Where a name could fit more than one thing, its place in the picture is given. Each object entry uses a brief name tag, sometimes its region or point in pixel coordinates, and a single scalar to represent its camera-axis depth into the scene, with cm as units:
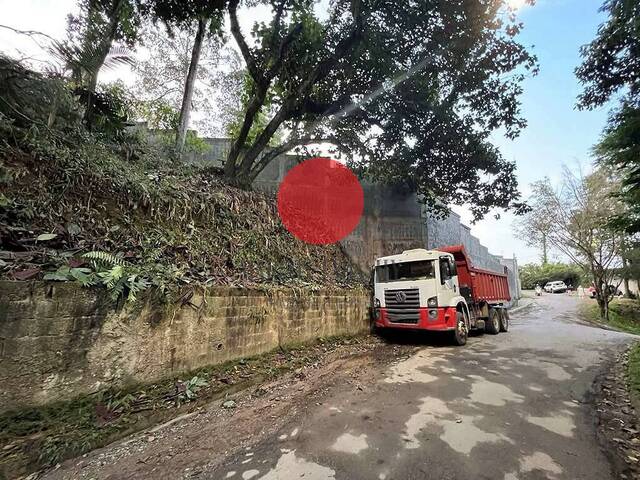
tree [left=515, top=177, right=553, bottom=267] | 1848
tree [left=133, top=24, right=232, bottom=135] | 1313
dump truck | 754
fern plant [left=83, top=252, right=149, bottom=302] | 347
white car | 3741
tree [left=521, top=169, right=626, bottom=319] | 1623
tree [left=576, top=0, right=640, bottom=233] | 429
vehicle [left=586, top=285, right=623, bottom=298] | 1831
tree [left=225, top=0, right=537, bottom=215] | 858
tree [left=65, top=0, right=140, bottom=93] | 302
